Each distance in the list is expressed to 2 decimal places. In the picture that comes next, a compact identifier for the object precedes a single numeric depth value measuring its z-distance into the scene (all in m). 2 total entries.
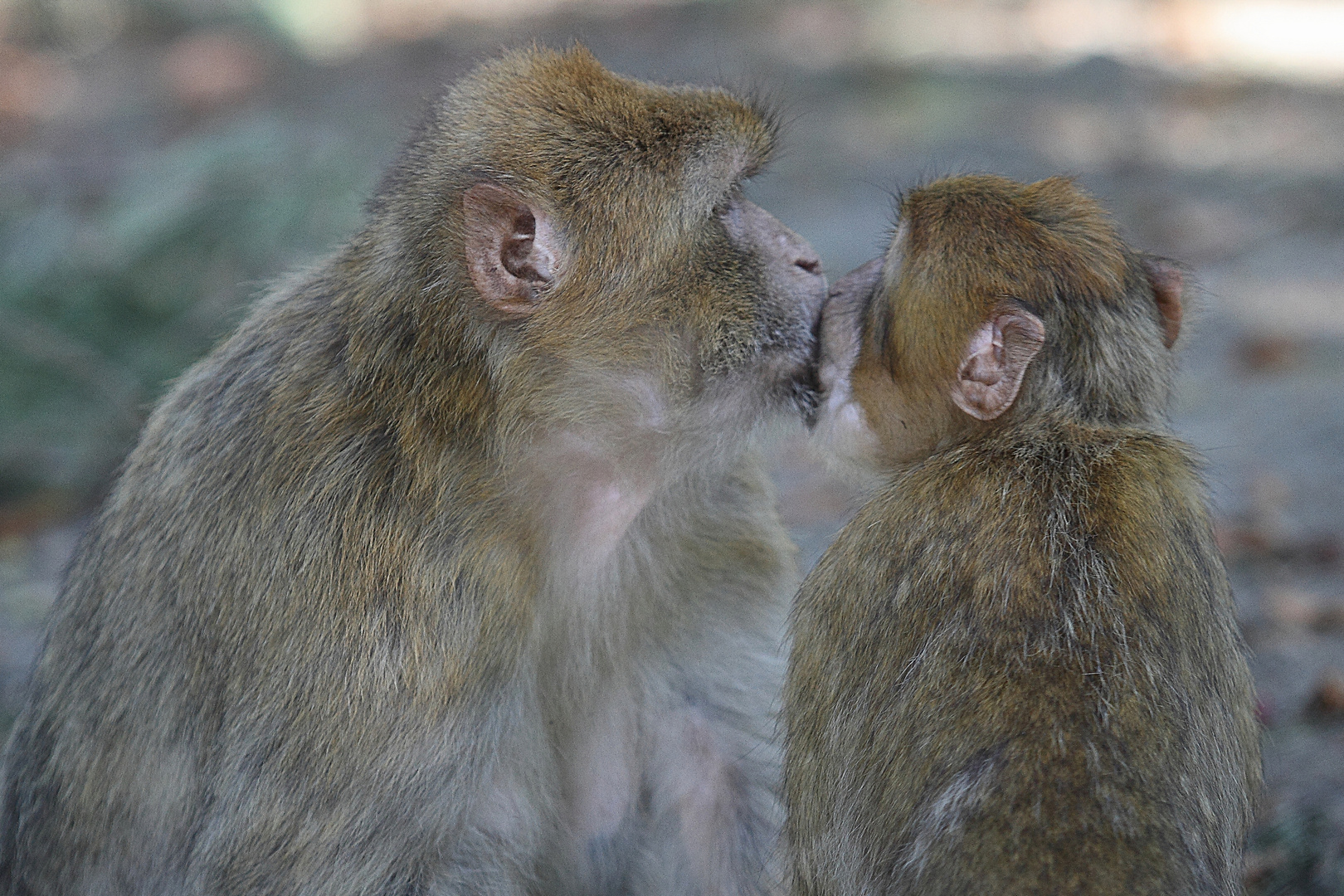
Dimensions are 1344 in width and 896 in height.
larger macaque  2.90
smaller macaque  2.83
